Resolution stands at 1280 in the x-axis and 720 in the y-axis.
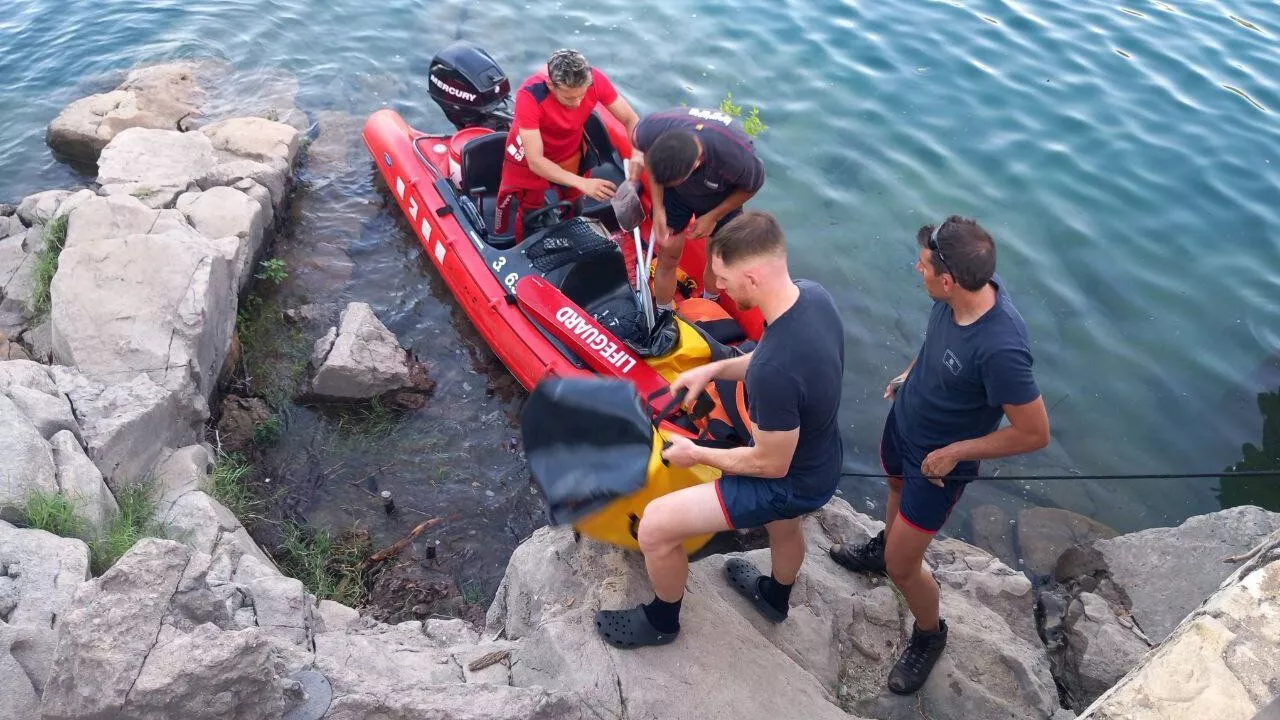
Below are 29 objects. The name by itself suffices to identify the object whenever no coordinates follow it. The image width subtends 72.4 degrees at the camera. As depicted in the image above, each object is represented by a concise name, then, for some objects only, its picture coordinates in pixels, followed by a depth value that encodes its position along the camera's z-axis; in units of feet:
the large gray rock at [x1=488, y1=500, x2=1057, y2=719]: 10.53
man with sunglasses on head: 10.00
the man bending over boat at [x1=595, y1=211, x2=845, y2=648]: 9.32
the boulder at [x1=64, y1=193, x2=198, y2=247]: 18.81
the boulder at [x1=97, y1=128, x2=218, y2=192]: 22.70
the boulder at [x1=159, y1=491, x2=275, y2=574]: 12.89
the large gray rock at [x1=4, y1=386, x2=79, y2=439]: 13.28
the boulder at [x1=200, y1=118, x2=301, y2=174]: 25.26
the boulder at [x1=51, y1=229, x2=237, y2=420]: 16.03
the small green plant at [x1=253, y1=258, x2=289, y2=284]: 21.79
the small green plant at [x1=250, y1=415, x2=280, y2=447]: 17.53
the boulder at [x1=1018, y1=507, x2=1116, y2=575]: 16.90
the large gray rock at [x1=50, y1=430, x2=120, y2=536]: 12.28
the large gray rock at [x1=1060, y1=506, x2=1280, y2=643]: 13.98
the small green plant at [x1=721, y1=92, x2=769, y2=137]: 21.78
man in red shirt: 16.96
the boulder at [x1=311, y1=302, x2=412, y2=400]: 18.34
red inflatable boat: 17.42
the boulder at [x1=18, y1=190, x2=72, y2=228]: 21.01
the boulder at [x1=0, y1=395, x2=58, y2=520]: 11.53
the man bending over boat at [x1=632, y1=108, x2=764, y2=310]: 14.52
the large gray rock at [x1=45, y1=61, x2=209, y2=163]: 26.30
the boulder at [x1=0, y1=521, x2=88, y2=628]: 9.92
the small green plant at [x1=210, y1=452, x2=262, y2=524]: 15.21
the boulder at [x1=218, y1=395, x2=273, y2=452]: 17.24
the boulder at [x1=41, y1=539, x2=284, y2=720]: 8.01
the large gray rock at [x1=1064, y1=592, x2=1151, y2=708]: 12.89
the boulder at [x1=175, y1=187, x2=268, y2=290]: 21.02
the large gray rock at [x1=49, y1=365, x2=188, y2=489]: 13.82
